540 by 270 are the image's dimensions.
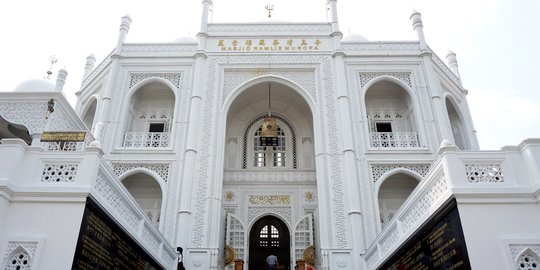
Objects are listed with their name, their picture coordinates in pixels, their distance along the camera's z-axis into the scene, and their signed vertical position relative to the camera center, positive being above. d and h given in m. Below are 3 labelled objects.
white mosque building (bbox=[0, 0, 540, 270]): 6.93 +5.45
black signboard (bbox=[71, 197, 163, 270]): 5.59 +1.54
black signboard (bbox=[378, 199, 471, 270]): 5.54 +1.53
